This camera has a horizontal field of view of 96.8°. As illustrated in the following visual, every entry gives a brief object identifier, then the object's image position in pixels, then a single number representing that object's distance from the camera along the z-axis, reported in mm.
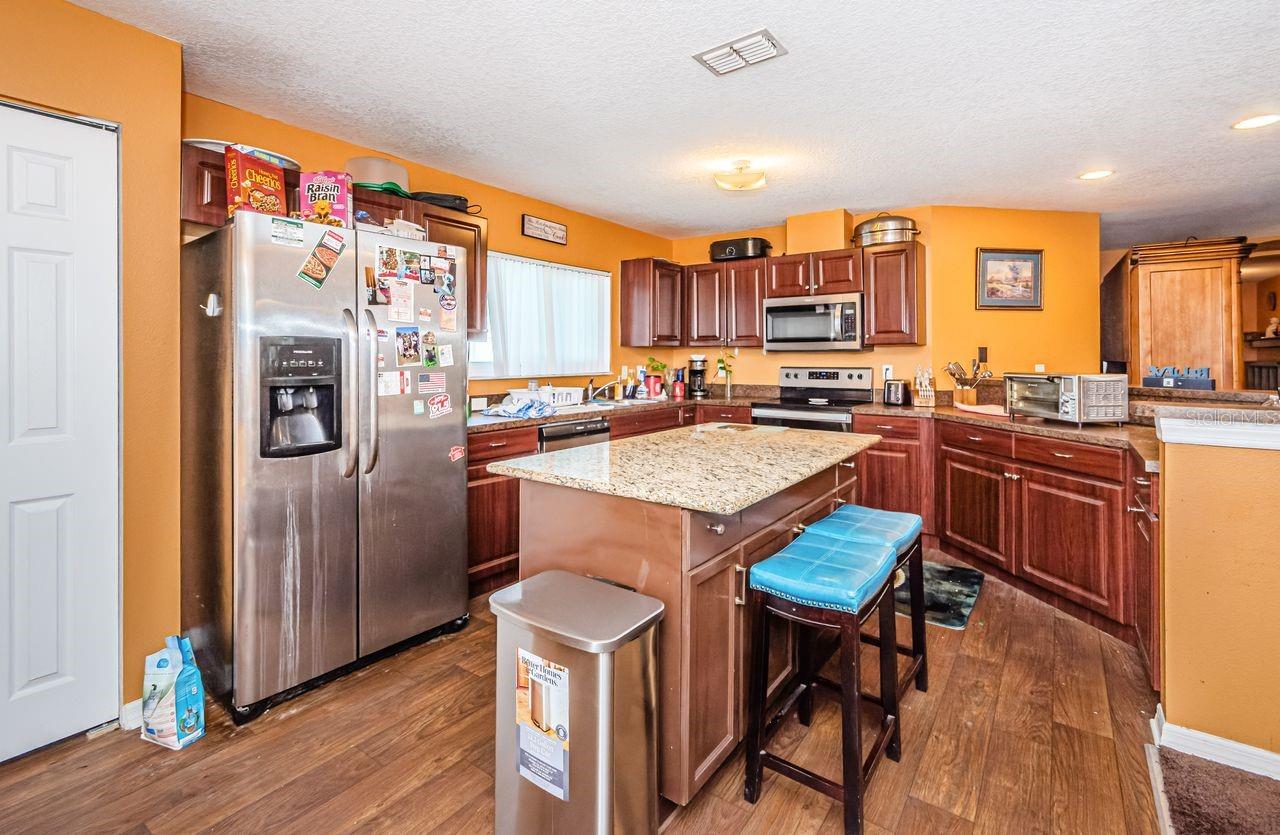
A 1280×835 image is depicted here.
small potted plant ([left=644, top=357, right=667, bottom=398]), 5176
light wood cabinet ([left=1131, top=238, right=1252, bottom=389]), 4543
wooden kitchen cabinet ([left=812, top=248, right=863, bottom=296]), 4426
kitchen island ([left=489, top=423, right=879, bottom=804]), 1549
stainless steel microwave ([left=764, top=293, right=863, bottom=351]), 4453
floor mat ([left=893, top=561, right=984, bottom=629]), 2934
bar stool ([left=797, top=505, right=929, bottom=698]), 1900
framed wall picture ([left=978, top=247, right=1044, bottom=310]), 4363
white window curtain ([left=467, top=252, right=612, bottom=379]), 4047
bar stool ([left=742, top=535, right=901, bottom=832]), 1484
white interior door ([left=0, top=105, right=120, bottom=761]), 1859
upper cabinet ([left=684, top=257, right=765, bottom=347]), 4934
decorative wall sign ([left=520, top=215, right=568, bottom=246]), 4207
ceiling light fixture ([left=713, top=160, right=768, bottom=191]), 3152
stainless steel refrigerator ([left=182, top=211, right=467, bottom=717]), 2057
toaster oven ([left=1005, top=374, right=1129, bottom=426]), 2895
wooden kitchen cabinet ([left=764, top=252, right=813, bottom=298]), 4645
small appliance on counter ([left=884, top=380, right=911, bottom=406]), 4441
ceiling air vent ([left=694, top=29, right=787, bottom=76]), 2148
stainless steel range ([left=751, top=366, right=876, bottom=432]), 4289
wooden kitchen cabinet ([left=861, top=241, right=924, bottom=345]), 4207
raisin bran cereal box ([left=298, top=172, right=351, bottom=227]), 2355
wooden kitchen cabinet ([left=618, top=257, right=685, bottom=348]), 5043
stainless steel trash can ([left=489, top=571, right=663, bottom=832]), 1332
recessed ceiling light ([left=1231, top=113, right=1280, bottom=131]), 2801
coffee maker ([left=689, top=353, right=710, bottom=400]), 5453
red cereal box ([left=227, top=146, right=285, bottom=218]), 2207
